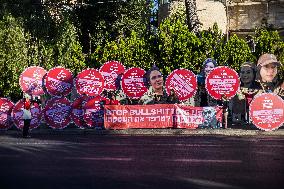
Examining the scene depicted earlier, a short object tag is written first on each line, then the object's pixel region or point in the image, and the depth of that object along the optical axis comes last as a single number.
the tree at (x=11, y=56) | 25.75
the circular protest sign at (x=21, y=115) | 19.86
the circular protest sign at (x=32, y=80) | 21.03
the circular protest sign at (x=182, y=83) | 20.56
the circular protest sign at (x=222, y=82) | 19.78
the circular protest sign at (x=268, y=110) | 17.69
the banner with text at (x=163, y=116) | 19.44
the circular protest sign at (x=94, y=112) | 19.88
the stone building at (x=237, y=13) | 36.94
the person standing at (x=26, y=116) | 17.19
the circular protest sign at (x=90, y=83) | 20.92
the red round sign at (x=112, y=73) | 21.72
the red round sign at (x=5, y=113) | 20.25
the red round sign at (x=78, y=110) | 20.03
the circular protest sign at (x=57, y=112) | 19.97
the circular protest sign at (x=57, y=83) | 20.77
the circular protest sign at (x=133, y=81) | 20.97
